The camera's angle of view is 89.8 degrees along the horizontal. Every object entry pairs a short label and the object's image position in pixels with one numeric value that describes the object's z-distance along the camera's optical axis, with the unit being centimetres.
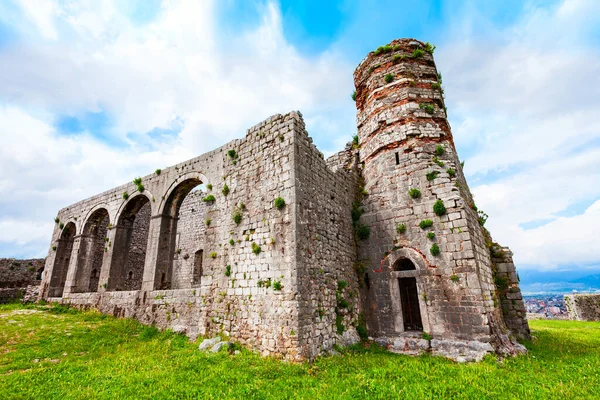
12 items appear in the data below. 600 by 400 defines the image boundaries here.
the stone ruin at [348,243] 834
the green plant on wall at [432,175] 1001
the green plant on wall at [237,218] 987
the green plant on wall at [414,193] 1009
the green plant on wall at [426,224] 956
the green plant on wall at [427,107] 1140
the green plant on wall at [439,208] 944
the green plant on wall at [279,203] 879
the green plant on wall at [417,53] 1236
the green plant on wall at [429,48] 1295
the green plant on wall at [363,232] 1098
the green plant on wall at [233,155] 1096
